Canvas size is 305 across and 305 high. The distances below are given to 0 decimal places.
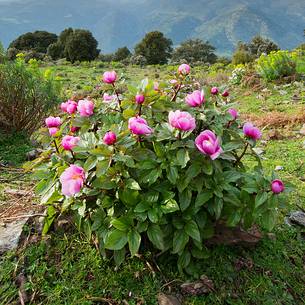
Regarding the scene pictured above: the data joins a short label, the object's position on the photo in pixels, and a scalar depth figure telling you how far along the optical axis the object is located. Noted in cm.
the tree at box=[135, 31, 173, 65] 3503
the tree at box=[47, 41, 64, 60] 3416
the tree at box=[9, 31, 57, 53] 3956
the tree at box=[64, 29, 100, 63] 3200
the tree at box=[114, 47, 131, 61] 3542
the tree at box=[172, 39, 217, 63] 4793
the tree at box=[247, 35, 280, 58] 3249
